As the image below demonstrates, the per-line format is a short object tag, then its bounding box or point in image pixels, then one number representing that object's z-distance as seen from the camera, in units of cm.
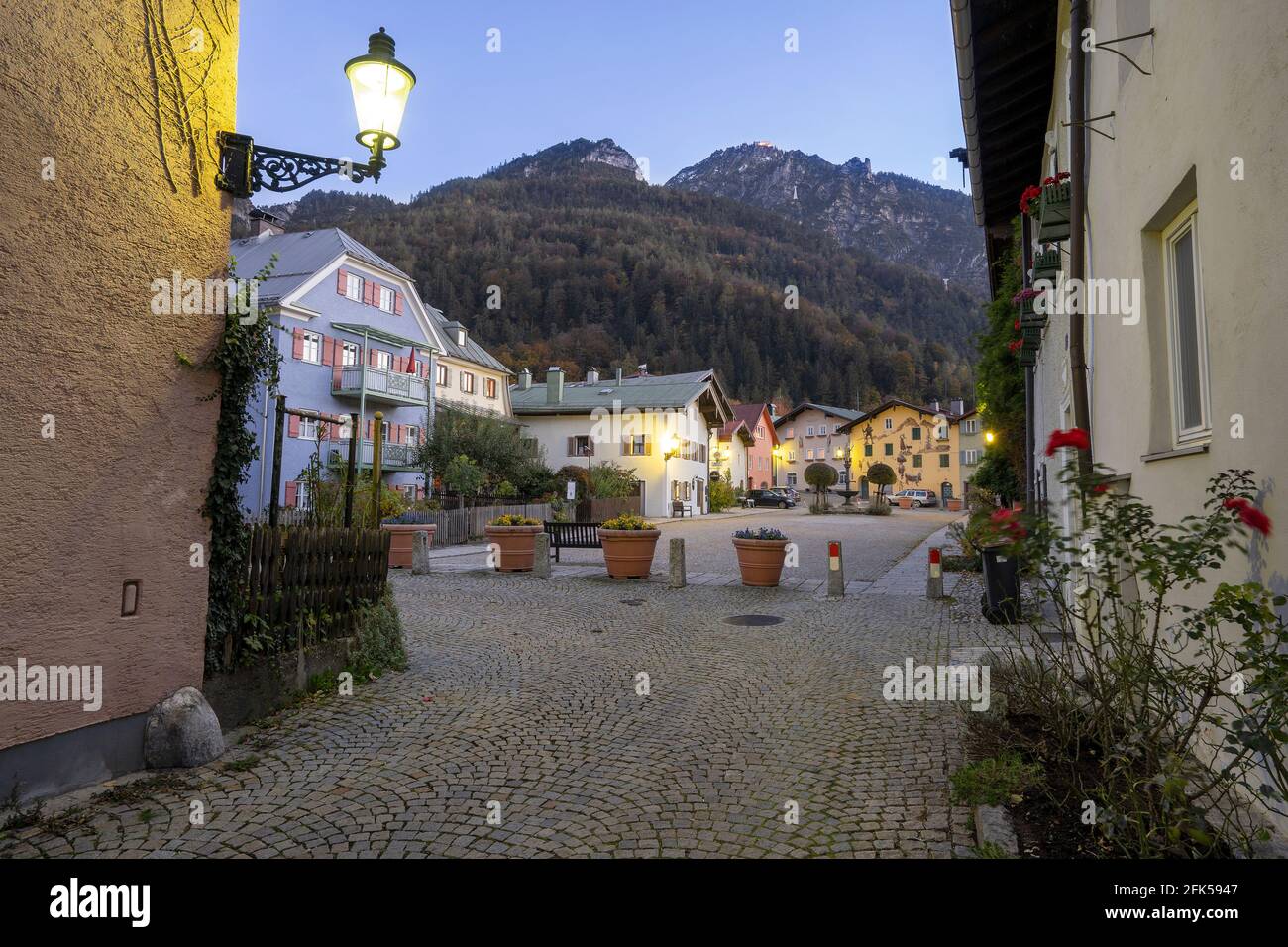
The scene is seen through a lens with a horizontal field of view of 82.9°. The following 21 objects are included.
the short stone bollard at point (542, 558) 1352
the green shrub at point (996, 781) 332
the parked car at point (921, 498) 6047
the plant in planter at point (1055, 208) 656
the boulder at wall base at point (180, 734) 403
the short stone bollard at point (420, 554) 1399
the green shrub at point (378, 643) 620
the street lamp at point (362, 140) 450
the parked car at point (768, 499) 5450
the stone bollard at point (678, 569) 1210
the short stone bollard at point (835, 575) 1108
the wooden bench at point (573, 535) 1563
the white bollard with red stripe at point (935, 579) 1059
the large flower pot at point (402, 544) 1537
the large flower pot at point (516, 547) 1398
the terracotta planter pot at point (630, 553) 1289
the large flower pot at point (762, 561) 1187
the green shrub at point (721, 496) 4562
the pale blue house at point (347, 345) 2802
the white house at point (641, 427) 3841
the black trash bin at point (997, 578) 866
